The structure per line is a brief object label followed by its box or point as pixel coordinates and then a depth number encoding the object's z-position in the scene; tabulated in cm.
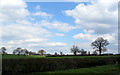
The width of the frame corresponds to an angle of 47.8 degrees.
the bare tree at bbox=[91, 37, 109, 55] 7944
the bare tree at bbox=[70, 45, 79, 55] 9594
